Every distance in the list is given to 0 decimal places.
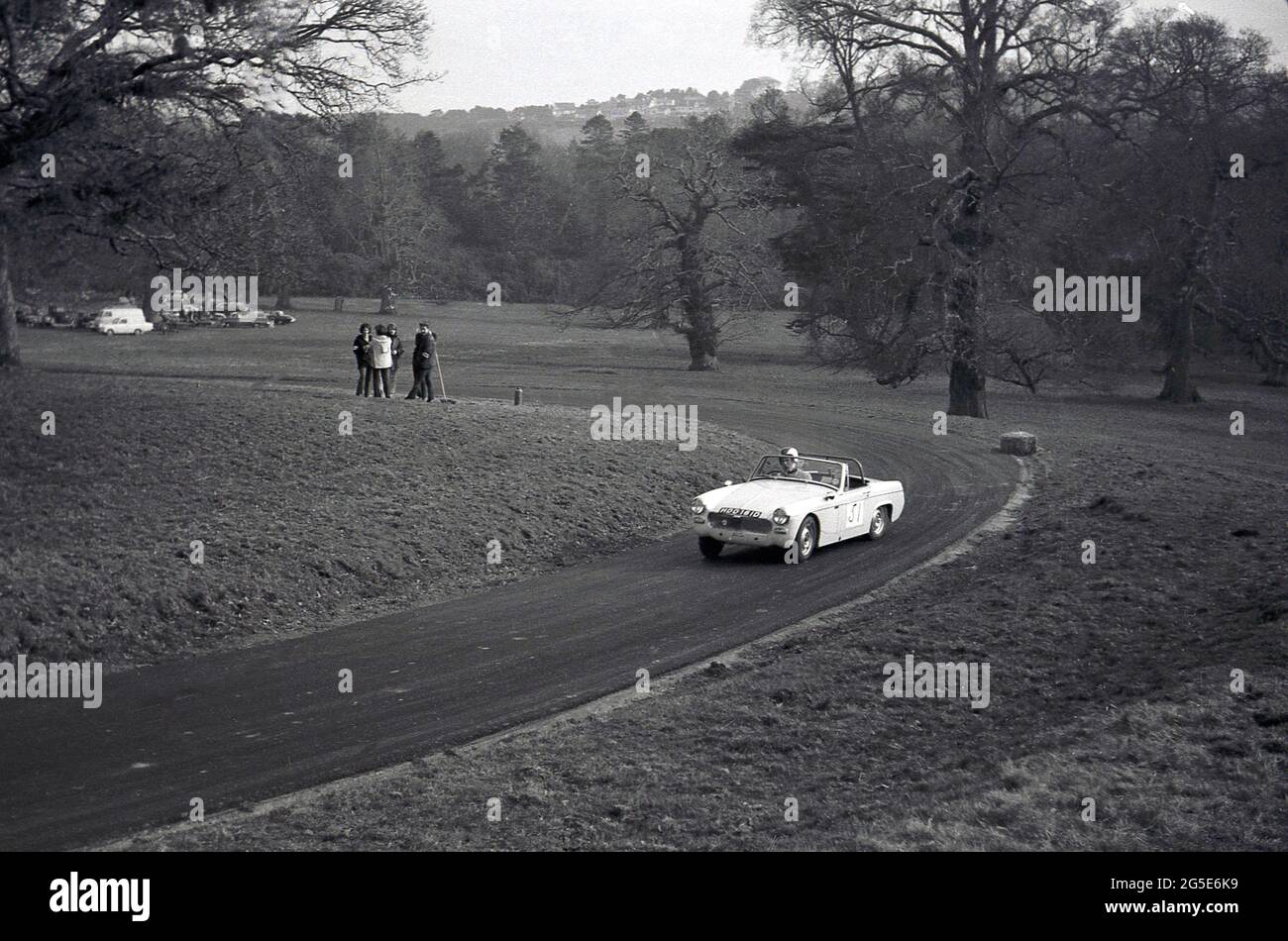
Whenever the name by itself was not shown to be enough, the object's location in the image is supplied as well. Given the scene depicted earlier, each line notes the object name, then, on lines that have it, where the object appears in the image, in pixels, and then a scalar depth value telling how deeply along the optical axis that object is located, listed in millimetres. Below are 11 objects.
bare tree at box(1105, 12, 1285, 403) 44688
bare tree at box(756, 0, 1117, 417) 35000
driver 18750
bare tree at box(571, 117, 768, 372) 52469
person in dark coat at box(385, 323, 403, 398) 26953
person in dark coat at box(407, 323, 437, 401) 27062
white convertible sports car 16969
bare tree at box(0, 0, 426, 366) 18312
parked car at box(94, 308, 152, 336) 66688
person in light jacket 26344
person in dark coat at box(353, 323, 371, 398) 26688
